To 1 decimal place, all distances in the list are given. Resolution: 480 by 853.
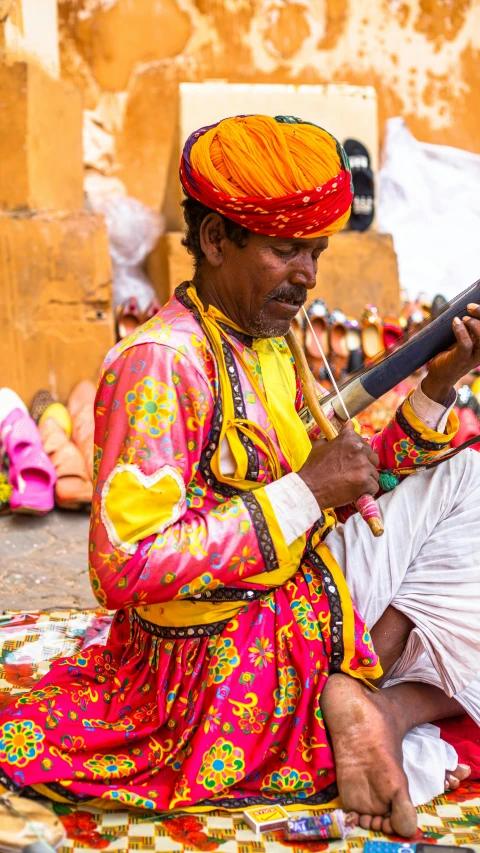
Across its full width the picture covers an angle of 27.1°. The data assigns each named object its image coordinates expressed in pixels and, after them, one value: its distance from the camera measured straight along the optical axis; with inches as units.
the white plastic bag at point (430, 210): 301.4
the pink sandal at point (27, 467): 173.3
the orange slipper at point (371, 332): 230.5
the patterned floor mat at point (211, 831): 76.4
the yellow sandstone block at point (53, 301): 201.0
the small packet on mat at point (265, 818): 77.9
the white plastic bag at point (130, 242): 253.4
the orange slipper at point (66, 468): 175.3
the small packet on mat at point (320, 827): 76.5
